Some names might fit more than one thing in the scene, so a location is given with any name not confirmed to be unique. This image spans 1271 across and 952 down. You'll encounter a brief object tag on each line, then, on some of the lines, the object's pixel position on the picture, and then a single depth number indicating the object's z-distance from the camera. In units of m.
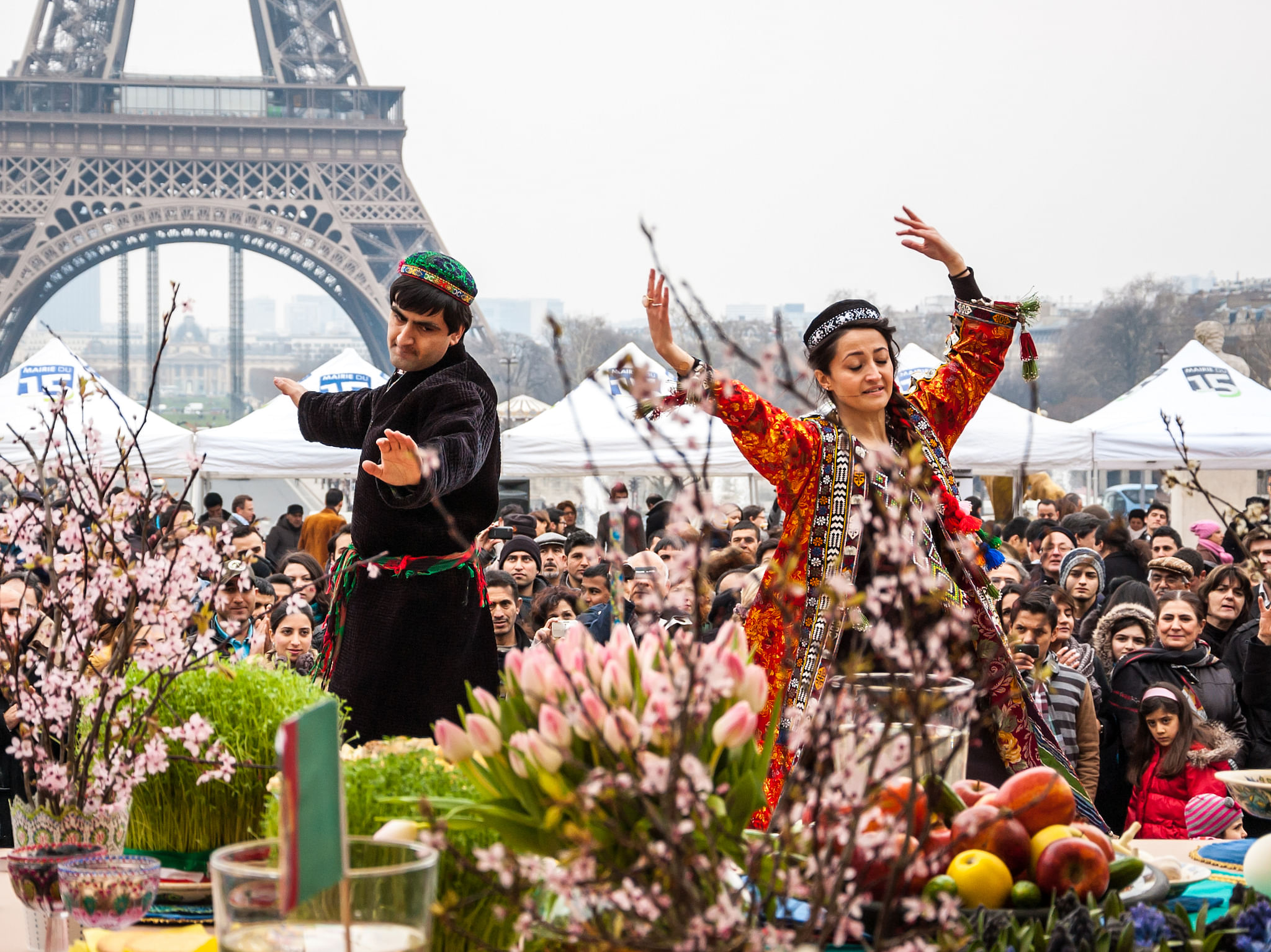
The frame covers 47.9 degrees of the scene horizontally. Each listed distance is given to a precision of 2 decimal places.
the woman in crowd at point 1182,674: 5.00
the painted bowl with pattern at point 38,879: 1.56
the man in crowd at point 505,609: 5.85
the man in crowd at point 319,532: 10.05
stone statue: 15.08
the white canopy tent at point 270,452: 10.88
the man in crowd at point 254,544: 7.91
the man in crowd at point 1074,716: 4.66
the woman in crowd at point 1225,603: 6.04
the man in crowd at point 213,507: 9.80
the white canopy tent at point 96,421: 10.39
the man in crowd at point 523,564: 7.65
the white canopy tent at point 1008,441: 10.56
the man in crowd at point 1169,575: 6.93
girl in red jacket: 4.57
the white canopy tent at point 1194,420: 10.60
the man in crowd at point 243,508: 12.02
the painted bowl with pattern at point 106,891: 1.50
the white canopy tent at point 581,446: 10.60
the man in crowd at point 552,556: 8.40
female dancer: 2.97
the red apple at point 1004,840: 1.52
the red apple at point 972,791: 1.69
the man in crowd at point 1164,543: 8.63
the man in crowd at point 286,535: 11.27
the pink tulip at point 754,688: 1.29
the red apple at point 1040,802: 1.56
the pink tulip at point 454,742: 1.33
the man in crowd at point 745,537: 8.64
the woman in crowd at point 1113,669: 4.82
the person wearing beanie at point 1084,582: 7.09
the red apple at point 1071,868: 1.49
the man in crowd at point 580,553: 7.59
